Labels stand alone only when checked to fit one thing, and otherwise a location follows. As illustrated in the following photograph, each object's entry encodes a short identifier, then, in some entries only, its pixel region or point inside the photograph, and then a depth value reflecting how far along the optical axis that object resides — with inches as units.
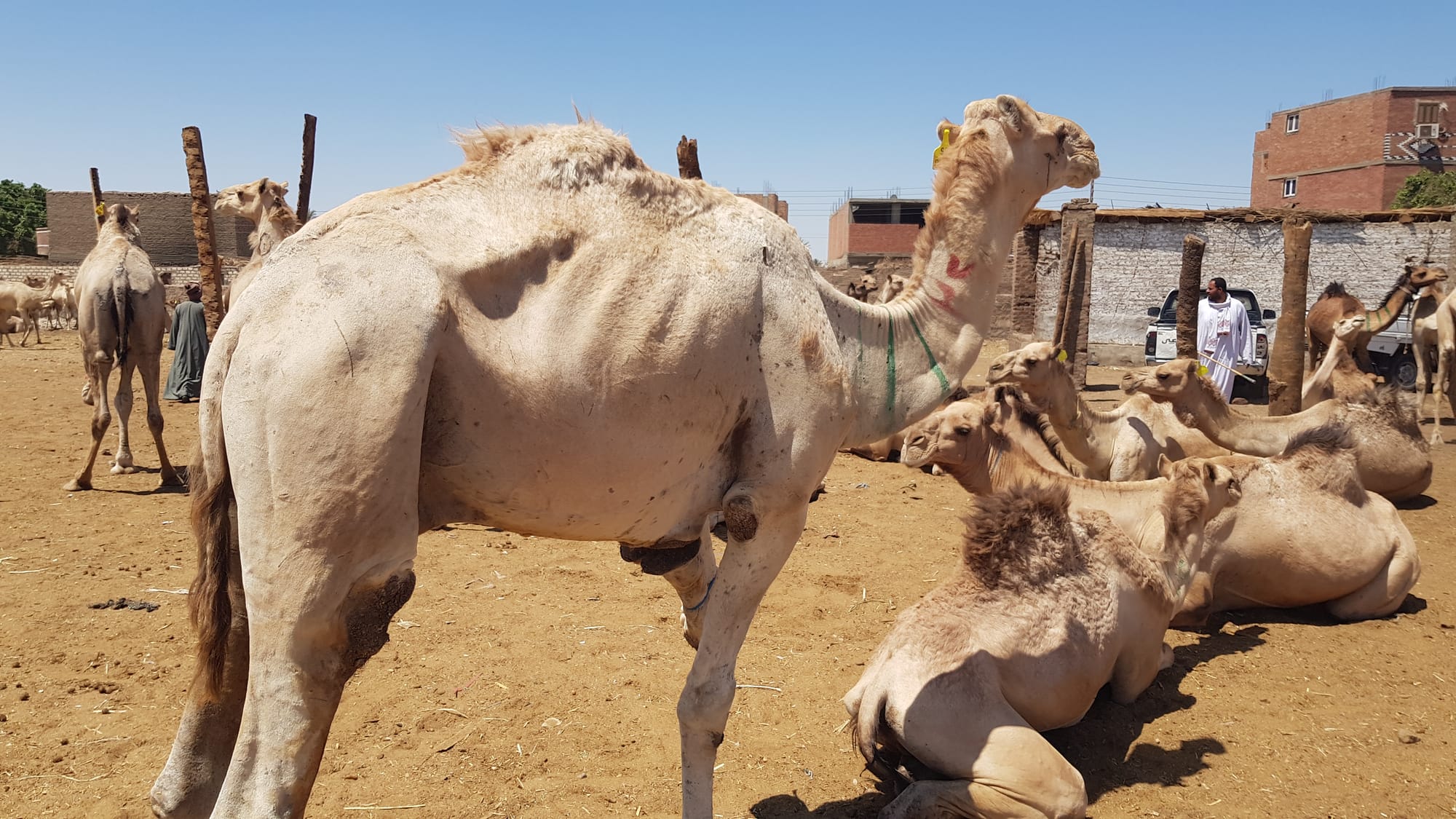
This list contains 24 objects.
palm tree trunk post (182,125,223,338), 486.0
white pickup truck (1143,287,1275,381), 700.7
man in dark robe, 557.0
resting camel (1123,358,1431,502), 301.0
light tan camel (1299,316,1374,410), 385.7
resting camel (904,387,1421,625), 232.8
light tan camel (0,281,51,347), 882.1
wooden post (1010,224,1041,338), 829.2
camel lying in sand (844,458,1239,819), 140.3
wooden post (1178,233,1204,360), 425.1
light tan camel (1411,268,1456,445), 494.0
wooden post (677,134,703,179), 469.4
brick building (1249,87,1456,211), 1991.9
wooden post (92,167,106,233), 475.5
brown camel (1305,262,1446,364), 443.8
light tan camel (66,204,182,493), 358.6
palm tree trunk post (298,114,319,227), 453.1
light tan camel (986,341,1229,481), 297.6
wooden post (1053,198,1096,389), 529.7
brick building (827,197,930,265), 1728.6
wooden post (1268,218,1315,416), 391.2
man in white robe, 501.7
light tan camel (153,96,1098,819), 84.7
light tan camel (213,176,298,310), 324.8
